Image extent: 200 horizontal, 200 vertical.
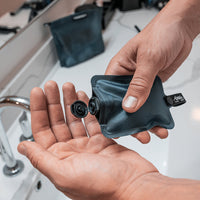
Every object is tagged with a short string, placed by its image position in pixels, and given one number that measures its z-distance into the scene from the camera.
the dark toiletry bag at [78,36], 0.83
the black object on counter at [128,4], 1.25
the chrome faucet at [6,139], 0.45
